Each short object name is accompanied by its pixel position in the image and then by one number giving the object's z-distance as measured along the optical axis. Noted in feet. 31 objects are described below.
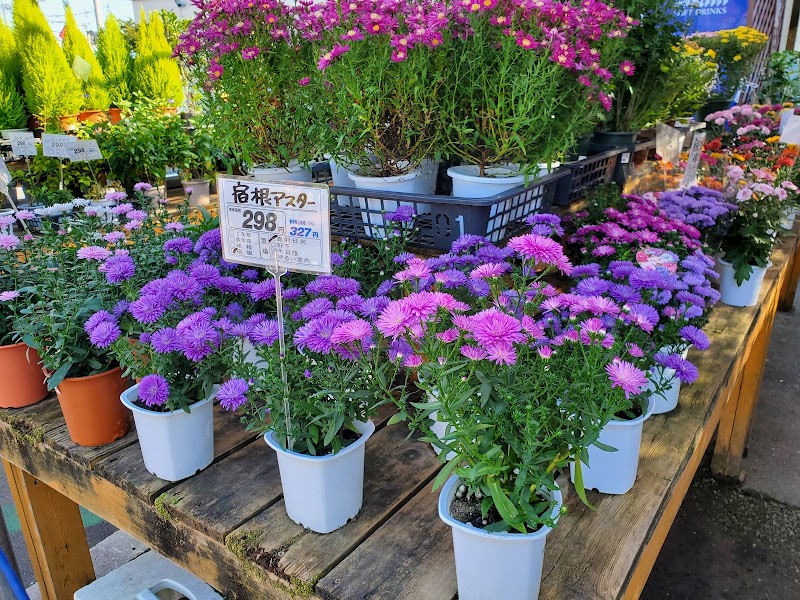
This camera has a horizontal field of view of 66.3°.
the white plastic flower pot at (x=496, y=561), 2.25
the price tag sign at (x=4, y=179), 5.36
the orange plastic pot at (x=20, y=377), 3.78
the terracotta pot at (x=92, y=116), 15.24
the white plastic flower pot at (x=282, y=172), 5.11
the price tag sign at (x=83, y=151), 8.52
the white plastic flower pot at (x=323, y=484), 2.68
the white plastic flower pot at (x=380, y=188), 4.59
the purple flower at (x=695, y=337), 3.40
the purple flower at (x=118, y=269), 3.31
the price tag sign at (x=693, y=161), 7.28
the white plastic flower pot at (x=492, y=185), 4.39
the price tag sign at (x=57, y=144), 8.54
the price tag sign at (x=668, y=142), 7.87
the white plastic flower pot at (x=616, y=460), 2.99
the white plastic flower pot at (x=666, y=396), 3.68
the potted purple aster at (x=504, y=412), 2.23
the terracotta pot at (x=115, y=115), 16.39
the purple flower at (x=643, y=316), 2.92
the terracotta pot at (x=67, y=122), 14.47
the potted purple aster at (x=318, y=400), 2.65
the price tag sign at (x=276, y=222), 2.82
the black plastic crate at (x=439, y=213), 4.20
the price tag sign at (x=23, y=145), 8.09
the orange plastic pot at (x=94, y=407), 3.37
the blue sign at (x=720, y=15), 19.21
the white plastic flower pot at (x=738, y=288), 5.72
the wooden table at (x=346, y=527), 2.61
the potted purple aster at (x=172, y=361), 2.91
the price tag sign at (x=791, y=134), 7.38
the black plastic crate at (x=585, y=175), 5.71
